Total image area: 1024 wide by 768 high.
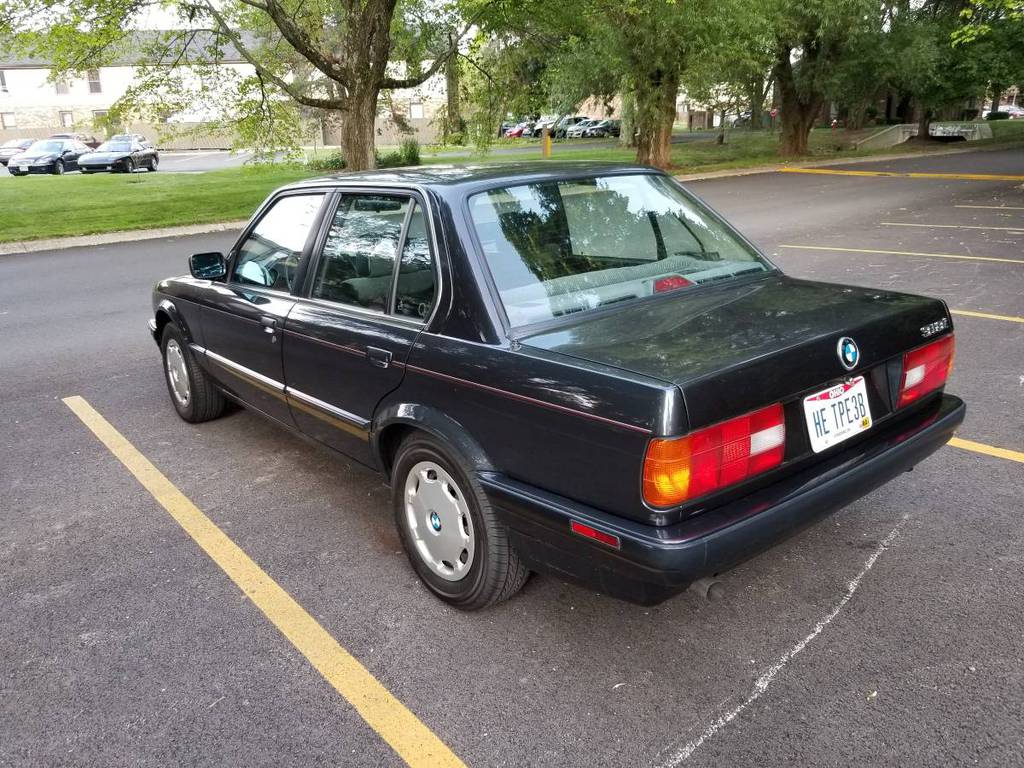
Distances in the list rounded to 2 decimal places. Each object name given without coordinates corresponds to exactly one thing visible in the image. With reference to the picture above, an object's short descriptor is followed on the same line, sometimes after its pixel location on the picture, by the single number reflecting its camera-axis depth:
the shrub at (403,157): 26.22
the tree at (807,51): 24.72
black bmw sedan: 2.39
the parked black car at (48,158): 33.00
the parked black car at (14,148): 39.66
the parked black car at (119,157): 32.03
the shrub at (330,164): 27.72
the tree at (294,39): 14.55
